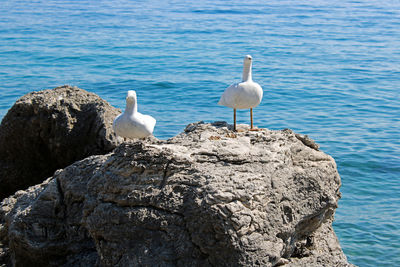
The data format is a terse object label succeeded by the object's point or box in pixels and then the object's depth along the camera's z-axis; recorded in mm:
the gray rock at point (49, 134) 5793
